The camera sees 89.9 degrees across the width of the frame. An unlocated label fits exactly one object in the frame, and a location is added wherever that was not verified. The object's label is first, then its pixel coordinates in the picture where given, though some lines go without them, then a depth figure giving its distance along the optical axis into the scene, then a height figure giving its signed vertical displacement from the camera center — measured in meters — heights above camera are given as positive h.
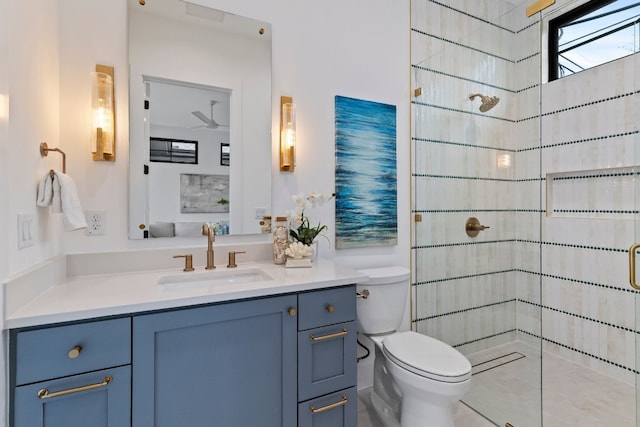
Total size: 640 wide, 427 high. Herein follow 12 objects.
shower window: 2.00 +1.23
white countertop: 0.97 -0.30
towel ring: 1.19 +0.23
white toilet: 1.44 -0.72
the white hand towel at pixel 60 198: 1.17 +0.05
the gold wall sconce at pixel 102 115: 1.43 +0.43
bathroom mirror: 1.56 +0.48
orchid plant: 1.77 -0.06
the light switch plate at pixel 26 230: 1.03 -0.07
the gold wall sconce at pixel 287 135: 1.84 +0.43
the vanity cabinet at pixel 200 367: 0.95 -0.55
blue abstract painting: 2.03 +0.24
